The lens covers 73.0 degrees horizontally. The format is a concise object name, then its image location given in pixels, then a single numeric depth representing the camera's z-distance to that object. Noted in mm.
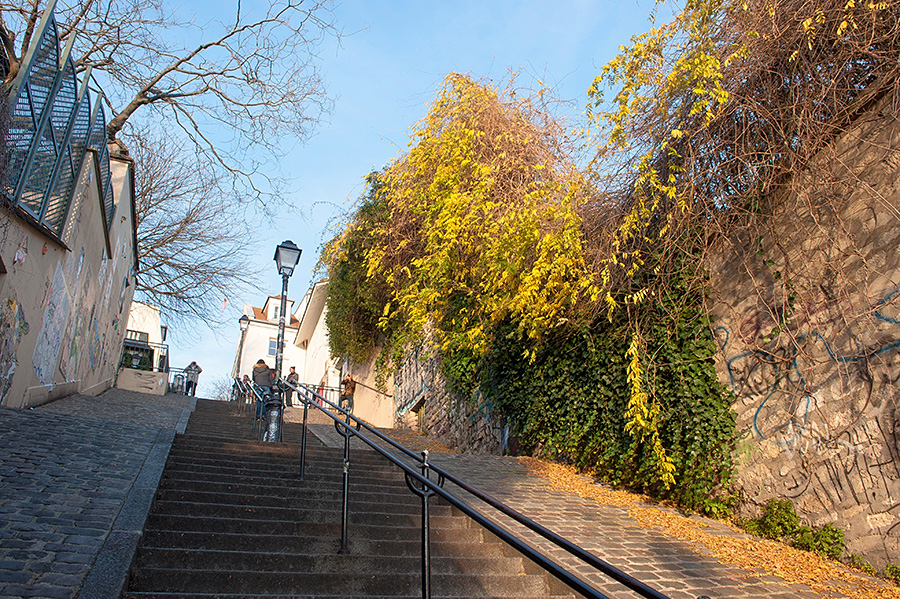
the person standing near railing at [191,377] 26062
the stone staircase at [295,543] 4059
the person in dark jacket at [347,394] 19764
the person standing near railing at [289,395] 16750
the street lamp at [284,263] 10539
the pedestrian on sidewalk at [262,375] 15289
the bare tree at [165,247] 23531
